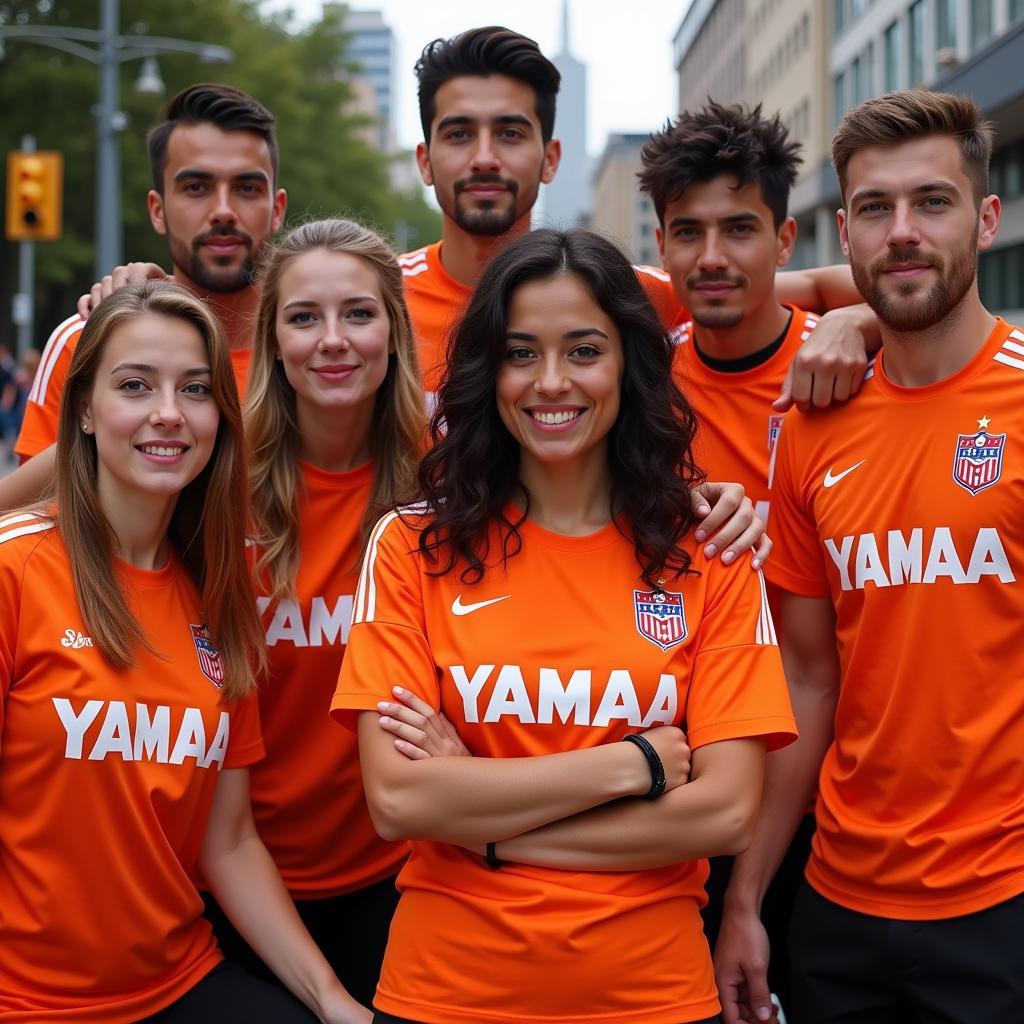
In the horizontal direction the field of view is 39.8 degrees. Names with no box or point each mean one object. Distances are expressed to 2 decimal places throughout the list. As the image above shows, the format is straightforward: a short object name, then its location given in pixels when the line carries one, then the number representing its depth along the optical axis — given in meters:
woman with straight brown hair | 3.44
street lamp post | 20.27
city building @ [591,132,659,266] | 131.38
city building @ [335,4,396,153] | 141.50
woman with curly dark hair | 3.21
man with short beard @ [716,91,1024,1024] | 3.61
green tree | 31.70
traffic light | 21.22
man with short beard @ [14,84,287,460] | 5.37
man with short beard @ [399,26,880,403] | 5.39
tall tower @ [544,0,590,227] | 124.56
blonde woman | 4.08
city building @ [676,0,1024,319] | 27.50
